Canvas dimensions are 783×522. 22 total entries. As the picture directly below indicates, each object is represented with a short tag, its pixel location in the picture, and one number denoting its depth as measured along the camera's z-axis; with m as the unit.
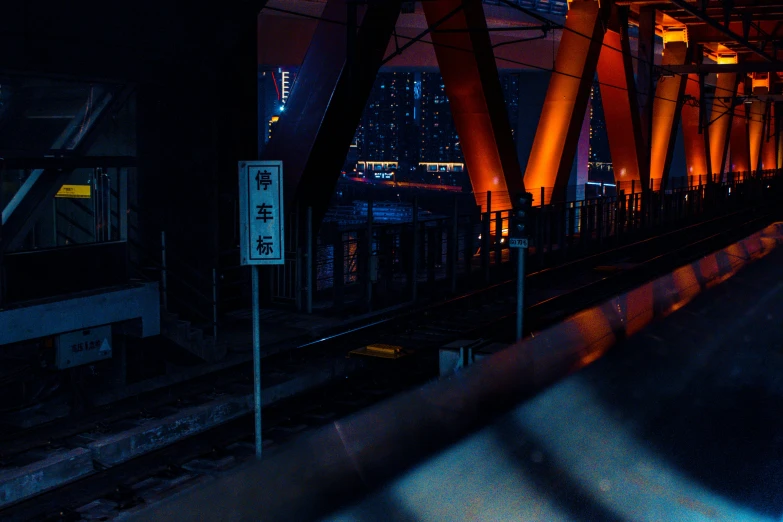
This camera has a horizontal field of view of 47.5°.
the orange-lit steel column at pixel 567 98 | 23.23
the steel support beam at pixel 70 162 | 9.92
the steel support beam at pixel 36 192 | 10.06
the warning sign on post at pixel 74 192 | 10.70
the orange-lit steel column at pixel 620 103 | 26.47
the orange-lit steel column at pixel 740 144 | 50.74
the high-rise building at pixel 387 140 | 156.88
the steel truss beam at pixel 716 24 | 17.25
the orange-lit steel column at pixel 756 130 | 55.53
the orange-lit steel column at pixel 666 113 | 33.50
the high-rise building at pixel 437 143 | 167.62
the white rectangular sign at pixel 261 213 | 7.19
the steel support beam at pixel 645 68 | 28.34
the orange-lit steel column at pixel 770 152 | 63.09
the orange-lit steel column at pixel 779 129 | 61.76
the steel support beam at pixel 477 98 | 17.45
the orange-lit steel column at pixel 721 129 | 43.81
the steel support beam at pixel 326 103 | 14.83
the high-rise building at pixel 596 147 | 142.05
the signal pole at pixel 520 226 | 10.95
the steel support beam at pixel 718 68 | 29.06
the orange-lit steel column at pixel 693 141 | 39.50
